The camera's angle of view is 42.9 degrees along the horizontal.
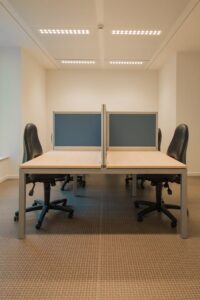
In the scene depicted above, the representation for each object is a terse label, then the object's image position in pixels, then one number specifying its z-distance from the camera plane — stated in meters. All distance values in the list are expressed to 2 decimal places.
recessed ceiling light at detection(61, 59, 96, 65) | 5.78
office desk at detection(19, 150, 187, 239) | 2.38
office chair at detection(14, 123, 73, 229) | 2.82
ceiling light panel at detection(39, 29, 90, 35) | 4.12
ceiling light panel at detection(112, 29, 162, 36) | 4.14
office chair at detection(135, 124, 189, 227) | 2.84
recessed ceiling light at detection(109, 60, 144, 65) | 5.82
